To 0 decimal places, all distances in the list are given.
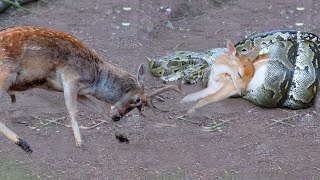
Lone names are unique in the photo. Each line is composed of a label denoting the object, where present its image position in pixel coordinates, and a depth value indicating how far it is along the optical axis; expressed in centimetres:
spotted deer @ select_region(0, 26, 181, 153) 796
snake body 1098
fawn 1085
